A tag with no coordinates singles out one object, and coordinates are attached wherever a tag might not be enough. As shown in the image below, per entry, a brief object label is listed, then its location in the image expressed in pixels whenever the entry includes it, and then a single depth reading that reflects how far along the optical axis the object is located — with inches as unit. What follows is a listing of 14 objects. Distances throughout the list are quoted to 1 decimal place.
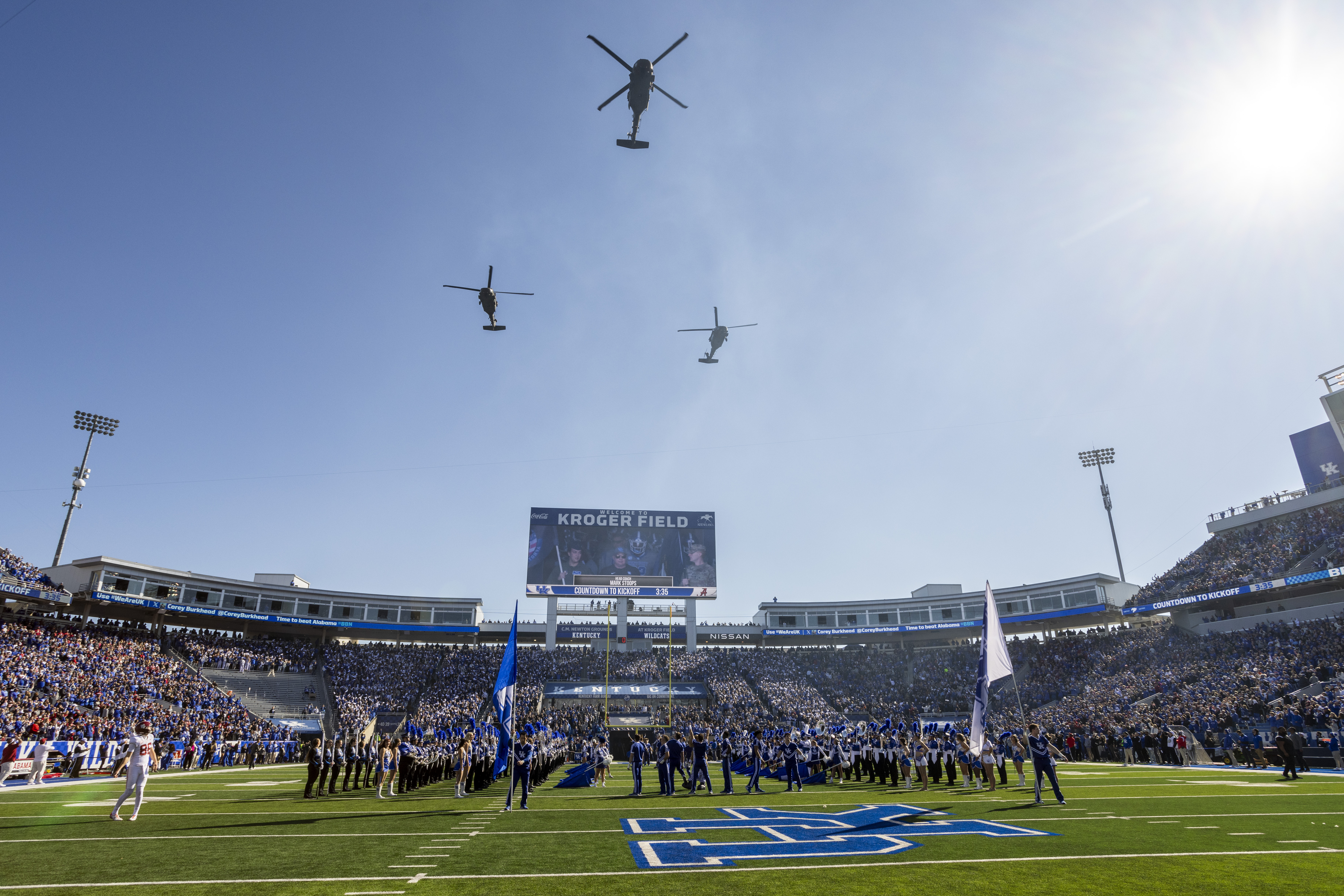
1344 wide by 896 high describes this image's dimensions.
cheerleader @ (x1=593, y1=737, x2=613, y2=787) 896.9
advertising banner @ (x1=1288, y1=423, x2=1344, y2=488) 1828.2
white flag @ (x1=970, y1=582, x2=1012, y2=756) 617.3
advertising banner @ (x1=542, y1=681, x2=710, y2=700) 2046.0
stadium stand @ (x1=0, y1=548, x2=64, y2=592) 1723.7
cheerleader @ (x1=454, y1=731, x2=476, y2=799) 687.7
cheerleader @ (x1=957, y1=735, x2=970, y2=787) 768.9
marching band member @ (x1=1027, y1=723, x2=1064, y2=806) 571.2
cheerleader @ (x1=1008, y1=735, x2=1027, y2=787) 686.5
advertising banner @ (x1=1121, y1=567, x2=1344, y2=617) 1524.4
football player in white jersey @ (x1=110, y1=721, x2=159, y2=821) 468.8
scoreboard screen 2095.2
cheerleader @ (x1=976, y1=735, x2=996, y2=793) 727.1
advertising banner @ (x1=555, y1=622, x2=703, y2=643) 2274.9
